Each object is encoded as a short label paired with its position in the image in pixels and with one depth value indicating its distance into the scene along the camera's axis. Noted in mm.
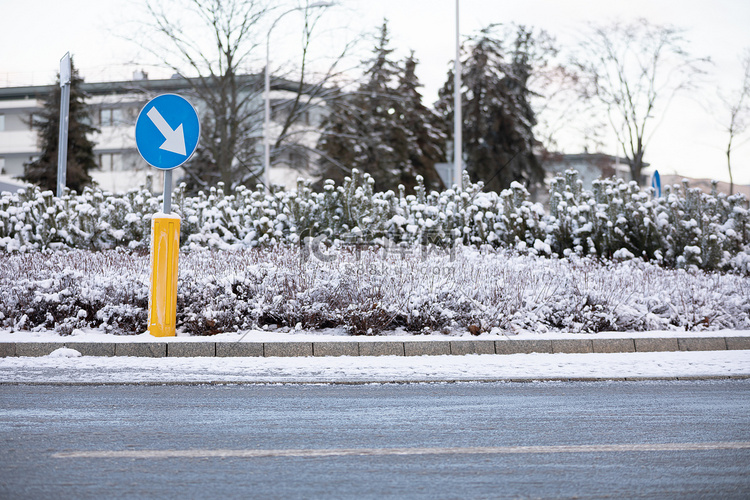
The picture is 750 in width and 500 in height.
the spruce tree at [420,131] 52188
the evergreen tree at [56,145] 52219
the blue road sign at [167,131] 8422
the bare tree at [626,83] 35875
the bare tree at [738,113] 37031
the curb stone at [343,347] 7887
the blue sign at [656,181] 20906
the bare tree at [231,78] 26828
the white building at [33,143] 59125
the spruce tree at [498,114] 51938
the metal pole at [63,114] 15656
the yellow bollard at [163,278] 8141
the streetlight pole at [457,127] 22812
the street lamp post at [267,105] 27172
